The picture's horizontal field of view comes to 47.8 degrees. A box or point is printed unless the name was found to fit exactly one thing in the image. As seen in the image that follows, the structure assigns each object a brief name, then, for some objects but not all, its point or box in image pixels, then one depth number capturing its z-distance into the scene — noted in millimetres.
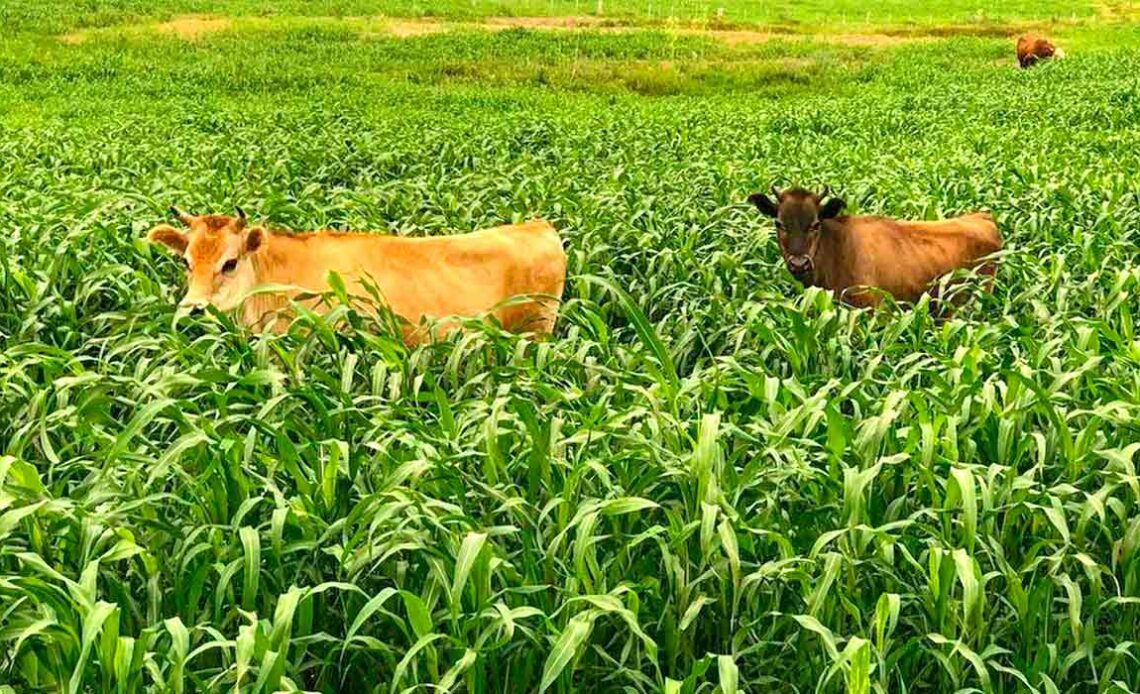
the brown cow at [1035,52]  34906
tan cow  7227
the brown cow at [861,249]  8586
